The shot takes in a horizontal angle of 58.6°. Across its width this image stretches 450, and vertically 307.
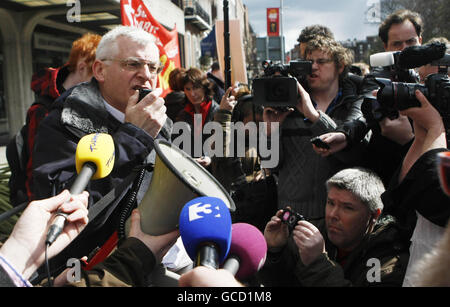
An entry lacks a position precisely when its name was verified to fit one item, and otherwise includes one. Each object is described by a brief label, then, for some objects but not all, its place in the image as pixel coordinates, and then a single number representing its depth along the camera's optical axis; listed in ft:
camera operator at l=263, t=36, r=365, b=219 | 7.45
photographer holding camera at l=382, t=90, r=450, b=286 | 4.27
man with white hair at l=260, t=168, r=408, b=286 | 5.05
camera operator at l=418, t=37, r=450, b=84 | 6.76
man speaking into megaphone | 5.27
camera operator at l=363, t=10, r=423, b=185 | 6.04
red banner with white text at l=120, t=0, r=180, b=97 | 11.43
